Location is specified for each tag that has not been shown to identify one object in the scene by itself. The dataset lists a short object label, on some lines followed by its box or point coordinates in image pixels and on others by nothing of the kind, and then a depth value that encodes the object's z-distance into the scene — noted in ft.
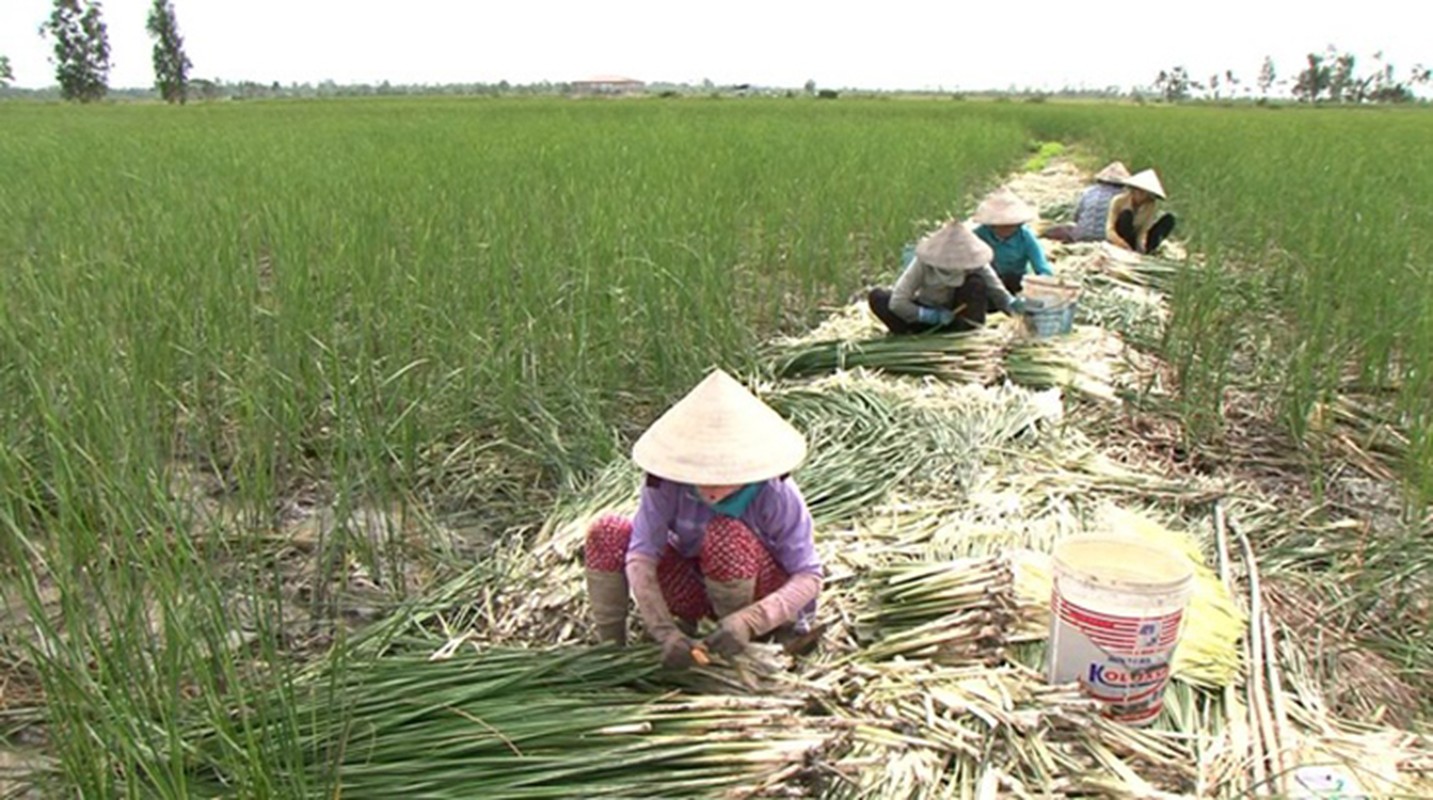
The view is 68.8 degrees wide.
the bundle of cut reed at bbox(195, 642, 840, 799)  4.41
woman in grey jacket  11.35
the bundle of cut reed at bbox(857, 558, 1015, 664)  5.66
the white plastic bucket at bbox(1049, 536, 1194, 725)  5.08
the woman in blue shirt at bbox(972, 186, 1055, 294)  12.71
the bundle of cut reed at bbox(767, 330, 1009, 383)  10.64
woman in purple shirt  5.14
